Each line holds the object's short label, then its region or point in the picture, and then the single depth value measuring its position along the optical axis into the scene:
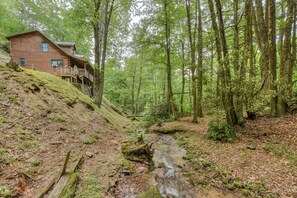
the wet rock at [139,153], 4.82
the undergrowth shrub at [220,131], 5.61
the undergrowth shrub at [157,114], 11.56
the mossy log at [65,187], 2.80
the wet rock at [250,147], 4.65
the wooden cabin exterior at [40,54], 14.11
